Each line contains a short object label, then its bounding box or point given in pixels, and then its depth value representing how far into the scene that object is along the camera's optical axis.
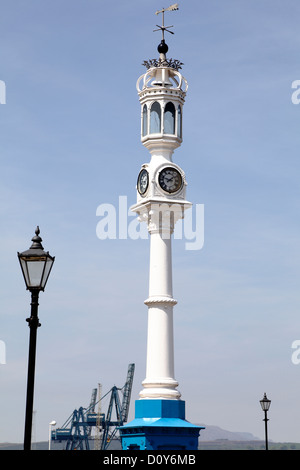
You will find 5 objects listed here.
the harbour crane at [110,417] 193.25
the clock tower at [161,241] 57.47
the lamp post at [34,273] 23.62
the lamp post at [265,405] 55.42
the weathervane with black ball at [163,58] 62.72
